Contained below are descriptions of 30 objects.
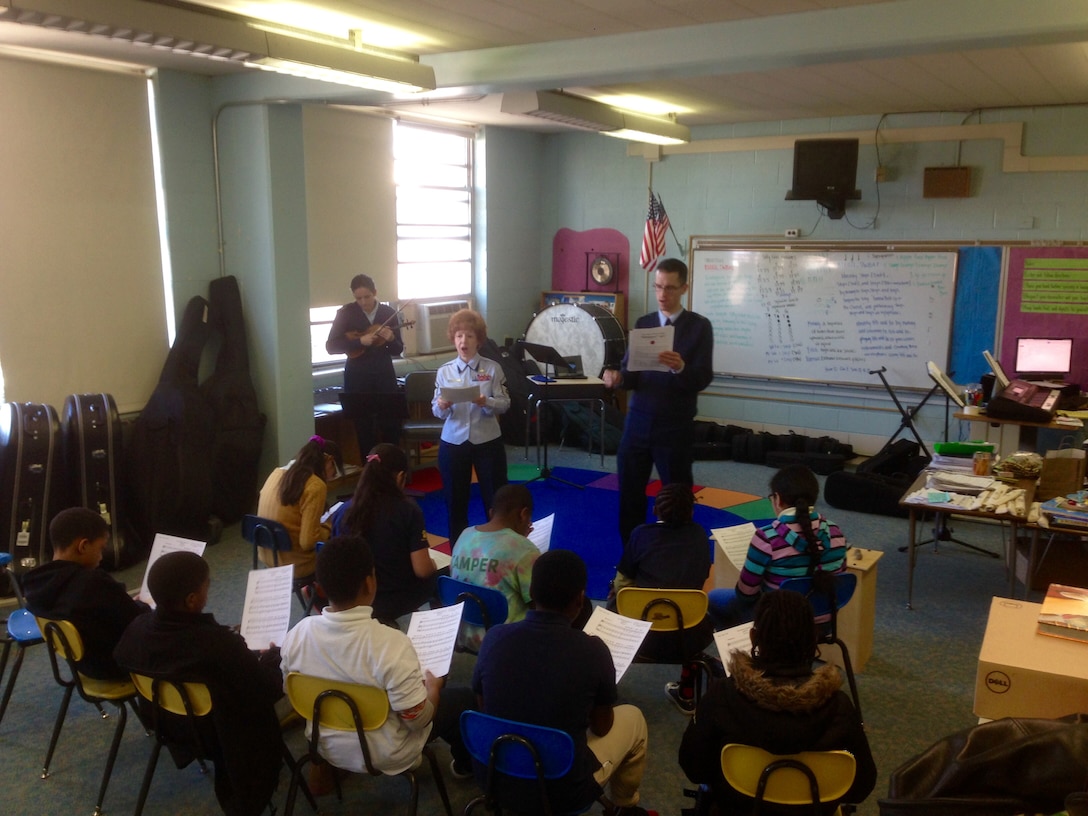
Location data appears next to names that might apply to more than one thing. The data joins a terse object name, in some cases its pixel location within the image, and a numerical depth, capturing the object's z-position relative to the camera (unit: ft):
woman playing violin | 19.36
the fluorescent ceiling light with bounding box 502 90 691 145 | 18.65
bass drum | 25.13
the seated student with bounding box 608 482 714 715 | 10.35
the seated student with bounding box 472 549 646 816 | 6.94
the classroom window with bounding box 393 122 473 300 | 24.43
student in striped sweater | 9.99
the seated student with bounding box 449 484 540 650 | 9.77
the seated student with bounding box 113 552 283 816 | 7.80
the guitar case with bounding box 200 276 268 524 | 18.17
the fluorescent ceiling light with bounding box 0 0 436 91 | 10.93
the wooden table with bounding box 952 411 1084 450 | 17.57
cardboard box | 7.13
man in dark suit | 13.91
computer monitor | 20.49
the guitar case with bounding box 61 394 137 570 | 15.40
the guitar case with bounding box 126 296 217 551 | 16.47
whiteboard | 22.93
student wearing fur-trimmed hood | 6.44
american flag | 25.25
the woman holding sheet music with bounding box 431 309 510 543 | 14.57
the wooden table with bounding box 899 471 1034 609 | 12.78
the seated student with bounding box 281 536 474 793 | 7.54
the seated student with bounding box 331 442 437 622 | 10.63
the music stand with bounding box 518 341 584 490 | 22.04
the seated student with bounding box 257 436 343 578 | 11.78
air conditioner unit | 24.52
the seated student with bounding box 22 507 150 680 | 9.00
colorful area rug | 17.20
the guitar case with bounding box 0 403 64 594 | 14.55
